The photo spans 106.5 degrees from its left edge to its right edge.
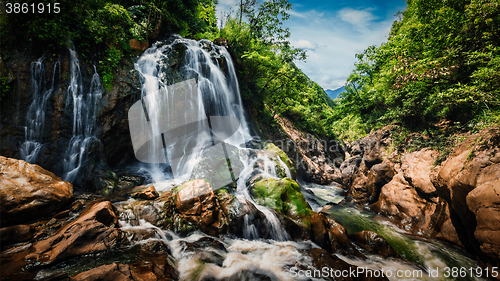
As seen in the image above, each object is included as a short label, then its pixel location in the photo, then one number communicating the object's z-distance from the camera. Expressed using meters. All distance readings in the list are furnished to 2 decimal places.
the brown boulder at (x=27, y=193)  4.28
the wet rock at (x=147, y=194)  6.44
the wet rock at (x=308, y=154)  18.08
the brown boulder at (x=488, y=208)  4.54
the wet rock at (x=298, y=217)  6.39
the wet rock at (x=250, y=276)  4.31
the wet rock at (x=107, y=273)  3.10
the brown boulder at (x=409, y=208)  7.21
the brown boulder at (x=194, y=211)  5.59
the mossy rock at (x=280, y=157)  11.03
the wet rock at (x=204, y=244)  4.93
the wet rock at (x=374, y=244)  6.07
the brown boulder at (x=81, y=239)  3.68
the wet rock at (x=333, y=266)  4.67
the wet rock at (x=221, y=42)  15.21
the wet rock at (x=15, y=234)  3.79
